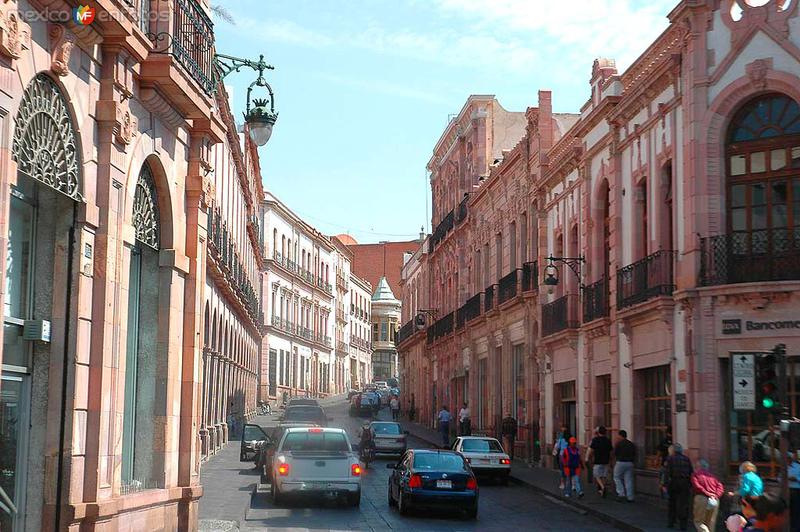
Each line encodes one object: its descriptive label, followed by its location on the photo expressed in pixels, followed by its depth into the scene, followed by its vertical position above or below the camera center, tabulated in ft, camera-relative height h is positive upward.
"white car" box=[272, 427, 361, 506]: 76.95 -4.11
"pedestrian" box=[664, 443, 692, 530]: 70.28 -4.50
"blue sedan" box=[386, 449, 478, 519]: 74.54 -4.96
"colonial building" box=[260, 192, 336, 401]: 243.40 +24.79
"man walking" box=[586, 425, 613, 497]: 90.53 -3.52
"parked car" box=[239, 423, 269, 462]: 110.63 -3.23
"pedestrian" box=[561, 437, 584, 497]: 89.25 -4.45
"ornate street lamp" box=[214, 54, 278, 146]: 58.90 +15.21
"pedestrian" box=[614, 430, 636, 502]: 85.30 -4.08
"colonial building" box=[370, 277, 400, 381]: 398.62 +28.33
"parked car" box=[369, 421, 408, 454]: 130.11 -3.30
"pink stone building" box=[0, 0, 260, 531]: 39.86 +5.93
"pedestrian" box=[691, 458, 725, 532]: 60.80 -4.71
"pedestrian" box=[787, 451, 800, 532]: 60.18 -4.42
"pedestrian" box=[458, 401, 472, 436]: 150.51 -1.77
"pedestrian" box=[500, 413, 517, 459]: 132.05 -2.44
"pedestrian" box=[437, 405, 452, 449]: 155.43 -2.11
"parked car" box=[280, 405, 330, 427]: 154.20 -0.89
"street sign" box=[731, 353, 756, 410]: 55.72 +1.45
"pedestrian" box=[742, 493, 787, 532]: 27.27 -2.46
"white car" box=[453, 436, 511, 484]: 104.63 -4.52
